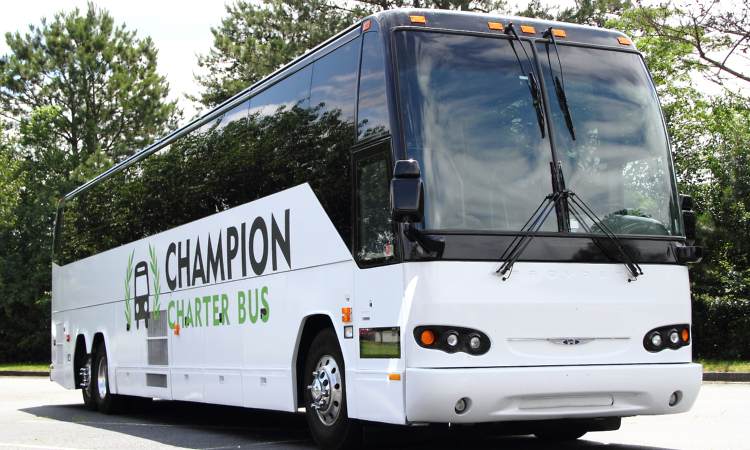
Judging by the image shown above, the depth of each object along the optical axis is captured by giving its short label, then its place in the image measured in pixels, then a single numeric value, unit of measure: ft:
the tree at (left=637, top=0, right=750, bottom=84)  82.23
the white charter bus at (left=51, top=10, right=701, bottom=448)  27.14
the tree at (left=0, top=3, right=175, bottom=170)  177.68
